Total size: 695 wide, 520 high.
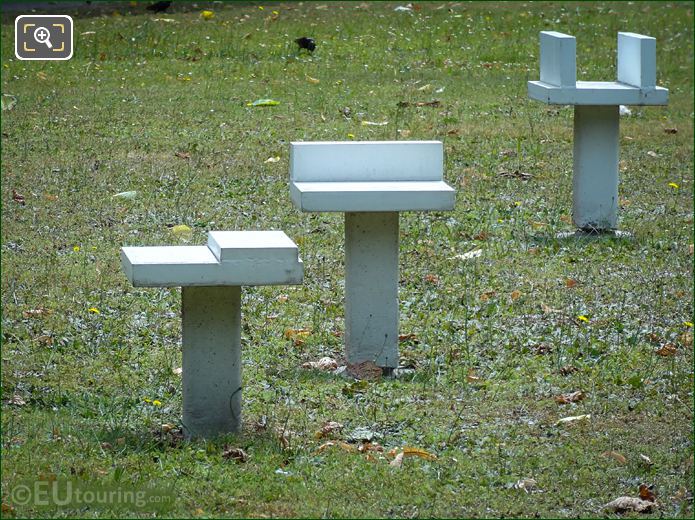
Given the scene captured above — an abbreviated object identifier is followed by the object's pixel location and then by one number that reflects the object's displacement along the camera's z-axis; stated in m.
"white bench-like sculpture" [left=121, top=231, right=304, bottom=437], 11.48
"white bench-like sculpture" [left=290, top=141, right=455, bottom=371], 13.56
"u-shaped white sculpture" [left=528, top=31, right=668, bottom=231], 20.00
